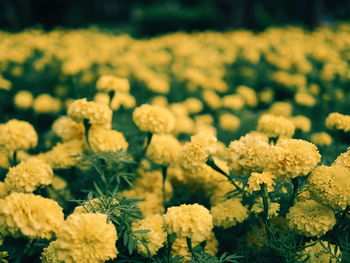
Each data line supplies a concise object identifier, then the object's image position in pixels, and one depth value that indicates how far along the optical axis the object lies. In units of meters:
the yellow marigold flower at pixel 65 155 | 1.10
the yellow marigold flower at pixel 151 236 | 0.93
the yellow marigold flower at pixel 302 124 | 1.42
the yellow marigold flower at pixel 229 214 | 0.99
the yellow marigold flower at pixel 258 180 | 0.91
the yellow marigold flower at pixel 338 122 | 1.13
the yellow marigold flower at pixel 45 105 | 1.64
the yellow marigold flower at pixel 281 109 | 1.72
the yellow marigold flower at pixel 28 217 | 0.86
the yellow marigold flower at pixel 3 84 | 1.39
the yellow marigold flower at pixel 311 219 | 0.90
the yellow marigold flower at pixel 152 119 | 1.11
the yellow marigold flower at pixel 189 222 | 0.88
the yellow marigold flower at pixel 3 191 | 1.00
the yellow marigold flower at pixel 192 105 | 1.79
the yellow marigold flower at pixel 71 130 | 1.15
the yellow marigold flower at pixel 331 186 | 0.89
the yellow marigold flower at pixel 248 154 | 0.95
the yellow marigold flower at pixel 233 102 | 1.84
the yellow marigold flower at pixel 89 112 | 1.06
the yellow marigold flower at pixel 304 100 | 1.78
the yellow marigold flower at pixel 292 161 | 0.91
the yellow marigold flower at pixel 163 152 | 1.11
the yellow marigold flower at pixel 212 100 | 1.92
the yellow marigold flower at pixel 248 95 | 1.98
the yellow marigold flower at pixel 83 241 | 0.84
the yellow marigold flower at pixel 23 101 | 1.64
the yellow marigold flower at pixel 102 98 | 1.34
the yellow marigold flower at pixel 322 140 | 1.29
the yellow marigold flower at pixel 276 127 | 1.11
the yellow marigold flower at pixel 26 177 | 0.97
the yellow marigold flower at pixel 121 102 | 1.40
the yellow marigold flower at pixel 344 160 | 0.95
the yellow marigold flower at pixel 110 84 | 1.23
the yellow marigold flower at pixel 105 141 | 1.09
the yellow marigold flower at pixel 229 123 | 1.64
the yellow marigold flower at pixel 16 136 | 1.10
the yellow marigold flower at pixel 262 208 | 0.96
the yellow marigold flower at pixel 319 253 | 0.91
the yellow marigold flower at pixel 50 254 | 0.90
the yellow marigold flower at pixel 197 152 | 1.01
